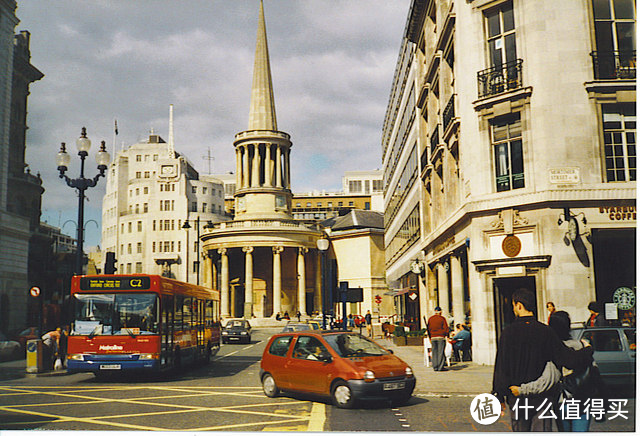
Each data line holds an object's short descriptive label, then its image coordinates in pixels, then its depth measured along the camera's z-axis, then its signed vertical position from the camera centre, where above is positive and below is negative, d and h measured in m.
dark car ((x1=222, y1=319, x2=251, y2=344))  41.38 -2.20
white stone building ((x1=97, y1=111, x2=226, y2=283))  112.75 +17.88
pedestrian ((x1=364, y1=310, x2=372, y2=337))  52.25 -2.07
